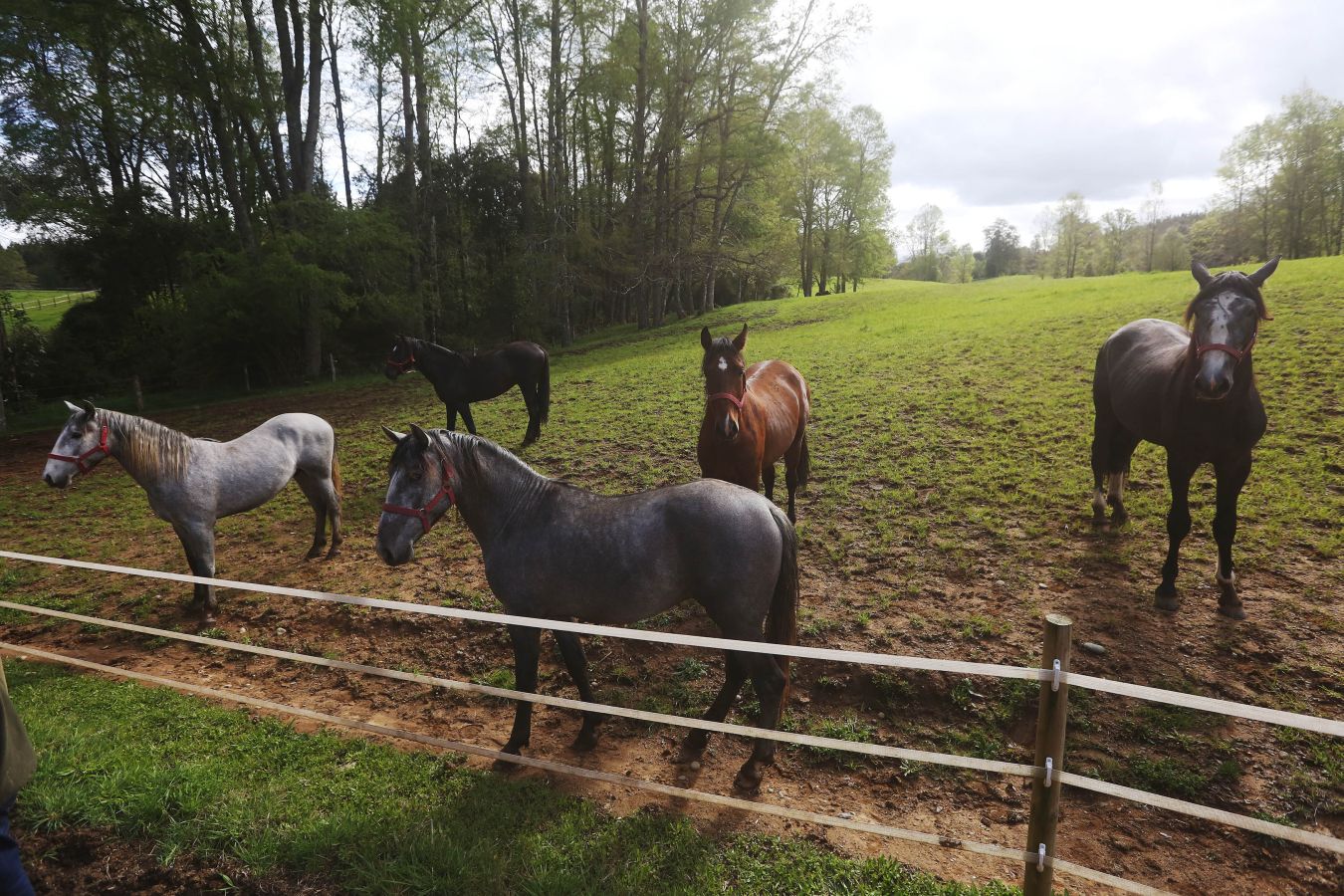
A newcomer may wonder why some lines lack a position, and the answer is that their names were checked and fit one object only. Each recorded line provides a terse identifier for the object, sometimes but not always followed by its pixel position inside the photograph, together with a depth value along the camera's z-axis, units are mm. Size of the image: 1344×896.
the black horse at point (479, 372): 9703
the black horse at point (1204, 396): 3760
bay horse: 4785
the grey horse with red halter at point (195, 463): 4828
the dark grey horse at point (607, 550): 3115
